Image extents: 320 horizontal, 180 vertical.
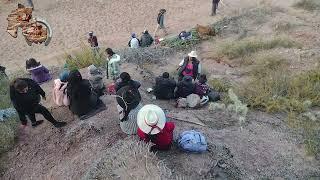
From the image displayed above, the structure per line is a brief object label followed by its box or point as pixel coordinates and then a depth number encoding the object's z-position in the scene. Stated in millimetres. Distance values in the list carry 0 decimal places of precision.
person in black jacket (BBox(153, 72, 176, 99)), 5360
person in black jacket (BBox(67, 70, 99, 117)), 4301
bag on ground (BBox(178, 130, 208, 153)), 3760
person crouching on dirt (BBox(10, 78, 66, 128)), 4101
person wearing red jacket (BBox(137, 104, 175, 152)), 3486
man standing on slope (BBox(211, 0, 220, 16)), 9439
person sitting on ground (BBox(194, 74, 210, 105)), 5326
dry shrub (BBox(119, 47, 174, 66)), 6940
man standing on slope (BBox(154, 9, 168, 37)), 8705
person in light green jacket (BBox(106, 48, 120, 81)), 5619
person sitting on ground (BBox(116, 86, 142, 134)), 3960
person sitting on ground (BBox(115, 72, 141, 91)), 4443
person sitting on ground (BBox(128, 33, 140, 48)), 7466
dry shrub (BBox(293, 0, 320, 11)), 9214
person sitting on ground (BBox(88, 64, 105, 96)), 5242
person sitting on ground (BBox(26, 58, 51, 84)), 5741
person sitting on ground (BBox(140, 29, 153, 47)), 7758
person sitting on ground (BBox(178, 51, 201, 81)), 5787
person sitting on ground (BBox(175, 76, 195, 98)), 5328
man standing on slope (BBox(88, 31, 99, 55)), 7611
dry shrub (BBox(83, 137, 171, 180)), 3232
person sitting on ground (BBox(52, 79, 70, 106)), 4679
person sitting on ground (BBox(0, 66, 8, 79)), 6387
